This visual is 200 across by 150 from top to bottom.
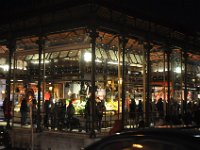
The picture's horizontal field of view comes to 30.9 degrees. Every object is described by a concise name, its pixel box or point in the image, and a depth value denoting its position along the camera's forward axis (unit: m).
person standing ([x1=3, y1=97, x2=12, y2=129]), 18.01
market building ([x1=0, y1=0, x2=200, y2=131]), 16.00
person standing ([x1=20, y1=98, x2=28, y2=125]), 19.42
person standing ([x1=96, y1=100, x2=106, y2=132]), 16.77
